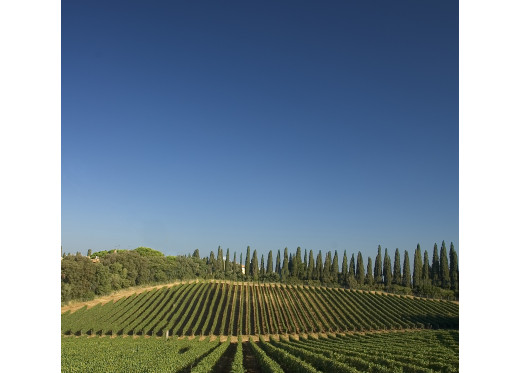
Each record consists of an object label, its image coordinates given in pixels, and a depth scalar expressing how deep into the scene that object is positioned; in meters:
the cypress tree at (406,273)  72.94
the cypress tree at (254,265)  84.12
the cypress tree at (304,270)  80.56
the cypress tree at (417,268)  72.56
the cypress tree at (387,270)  73.61
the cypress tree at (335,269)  77.06
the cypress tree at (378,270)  75.56
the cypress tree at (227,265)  84.49
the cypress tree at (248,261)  84.81
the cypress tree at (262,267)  85.06
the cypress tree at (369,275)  73.76
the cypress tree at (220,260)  84.94
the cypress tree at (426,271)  71.94
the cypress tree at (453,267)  69.62
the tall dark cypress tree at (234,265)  83.62
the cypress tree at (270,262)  85.59
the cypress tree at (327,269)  76.97
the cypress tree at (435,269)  71.81
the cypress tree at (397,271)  74.12
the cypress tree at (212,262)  85.57
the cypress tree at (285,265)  81.89
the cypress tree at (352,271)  74.16
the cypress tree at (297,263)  81.94
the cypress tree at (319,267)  78.94
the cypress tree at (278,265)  88.56
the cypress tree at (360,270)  75.06
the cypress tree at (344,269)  77.37
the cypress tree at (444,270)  70.69
